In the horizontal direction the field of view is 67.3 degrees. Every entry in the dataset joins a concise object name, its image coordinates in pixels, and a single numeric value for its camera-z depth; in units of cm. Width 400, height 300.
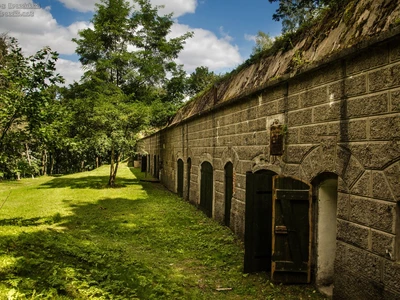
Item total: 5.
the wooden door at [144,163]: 2883
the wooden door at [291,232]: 491
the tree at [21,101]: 736
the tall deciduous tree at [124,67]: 1678
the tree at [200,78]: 4872
